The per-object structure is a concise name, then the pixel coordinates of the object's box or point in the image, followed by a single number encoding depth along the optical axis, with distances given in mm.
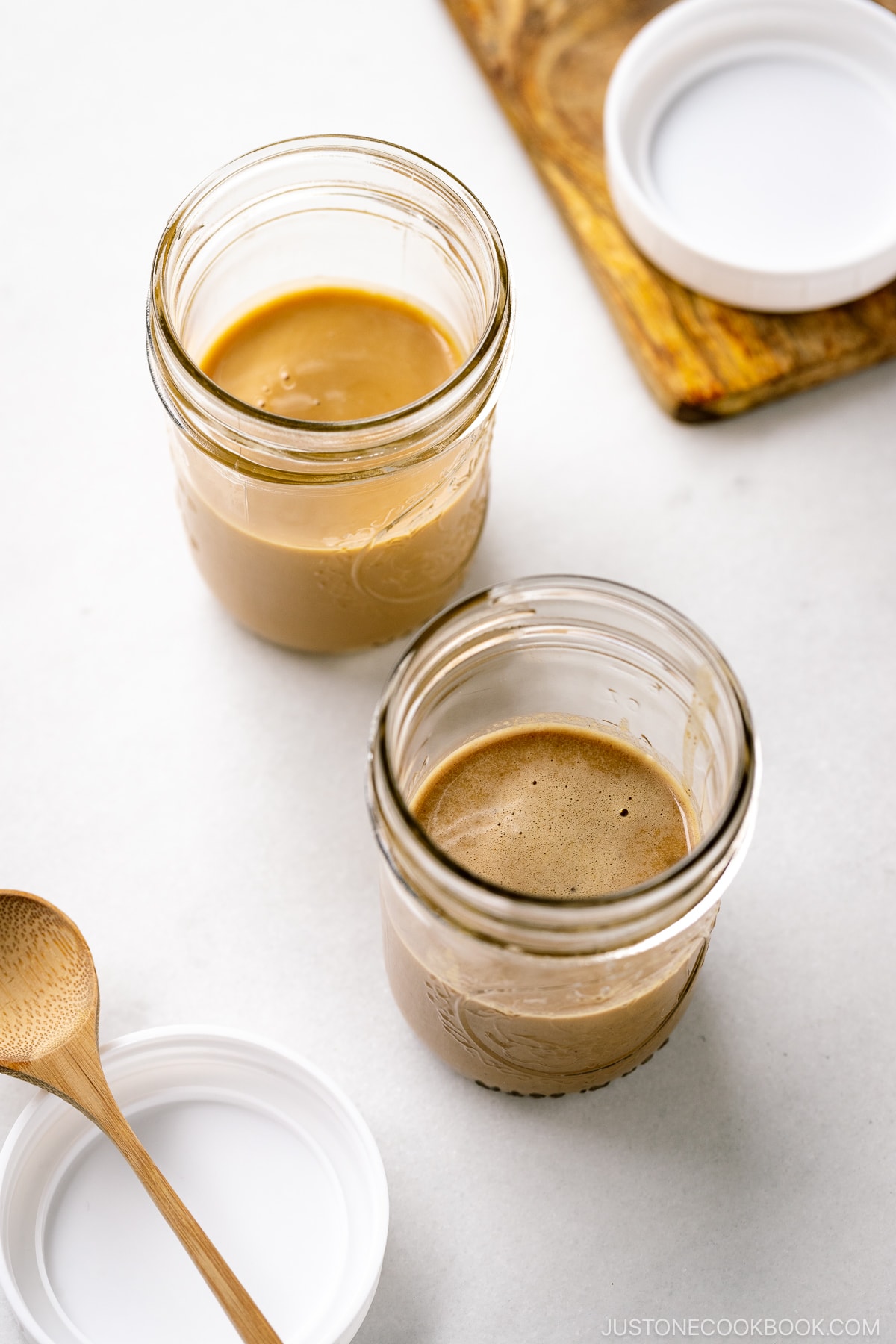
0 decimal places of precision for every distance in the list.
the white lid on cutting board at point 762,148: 707
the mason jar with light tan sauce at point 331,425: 619
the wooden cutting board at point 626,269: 709
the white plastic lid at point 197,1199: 622
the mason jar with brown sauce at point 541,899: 575
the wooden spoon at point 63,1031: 612
